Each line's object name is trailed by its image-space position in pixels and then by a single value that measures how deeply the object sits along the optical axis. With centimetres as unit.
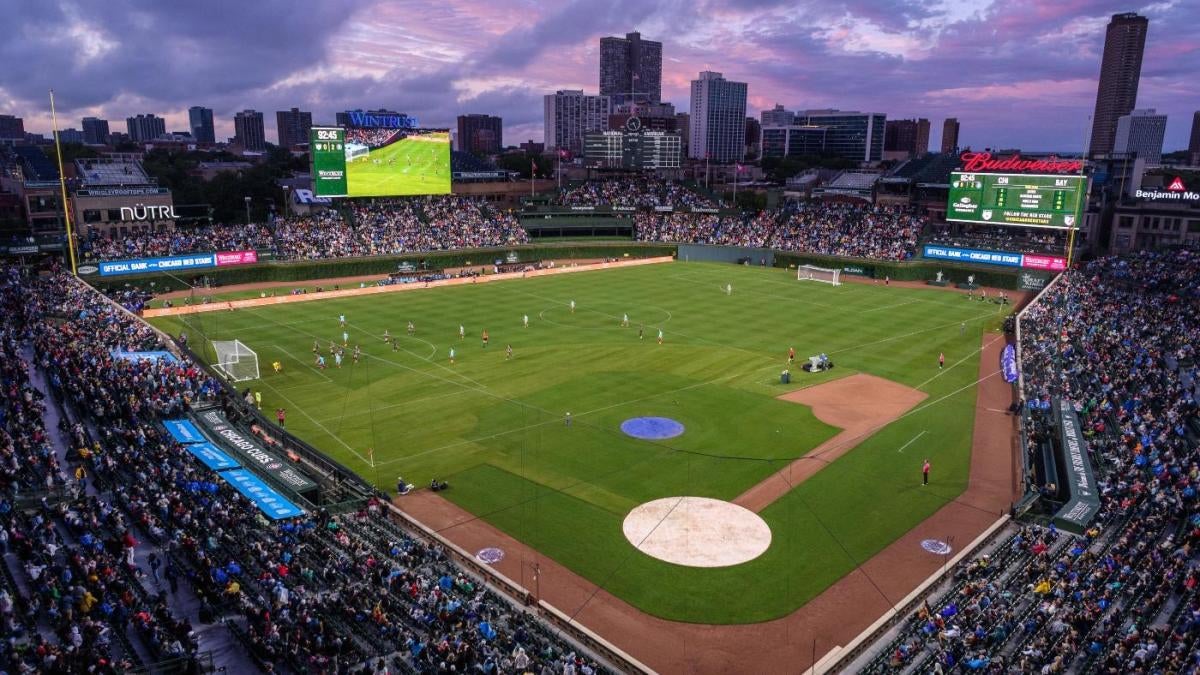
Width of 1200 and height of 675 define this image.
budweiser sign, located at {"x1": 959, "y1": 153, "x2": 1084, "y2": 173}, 7425
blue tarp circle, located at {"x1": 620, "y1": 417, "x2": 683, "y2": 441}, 3681
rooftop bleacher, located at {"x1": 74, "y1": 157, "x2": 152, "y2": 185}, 9100
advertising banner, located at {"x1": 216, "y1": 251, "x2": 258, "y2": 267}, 7700
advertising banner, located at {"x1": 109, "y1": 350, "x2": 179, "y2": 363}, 4025
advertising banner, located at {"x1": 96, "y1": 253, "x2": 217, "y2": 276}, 7025
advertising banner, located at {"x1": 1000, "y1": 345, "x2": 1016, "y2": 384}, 4662
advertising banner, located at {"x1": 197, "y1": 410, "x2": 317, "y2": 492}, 2920
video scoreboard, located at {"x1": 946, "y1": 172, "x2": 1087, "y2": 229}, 7469
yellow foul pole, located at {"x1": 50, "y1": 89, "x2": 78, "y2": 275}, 5480
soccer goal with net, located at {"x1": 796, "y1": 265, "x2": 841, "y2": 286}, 8724
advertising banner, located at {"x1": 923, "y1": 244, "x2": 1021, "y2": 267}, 8150
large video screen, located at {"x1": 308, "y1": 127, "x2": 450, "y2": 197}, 8781
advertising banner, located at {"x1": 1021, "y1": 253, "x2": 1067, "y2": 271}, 7806
